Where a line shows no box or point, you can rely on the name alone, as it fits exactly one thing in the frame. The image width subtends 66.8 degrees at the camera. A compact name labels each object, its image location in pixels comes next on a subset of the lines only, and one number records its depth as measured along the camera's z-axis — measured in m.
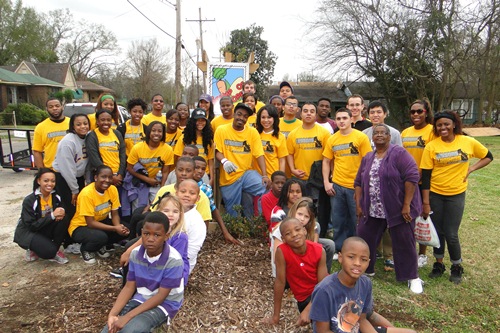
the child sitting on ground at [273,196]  4.22
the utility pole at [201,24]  33.74
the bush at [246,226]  5.00
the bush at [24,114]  28.59
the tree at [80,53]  58.44
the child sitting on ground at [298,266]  3.11
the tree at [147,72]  45.12
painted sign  9.40
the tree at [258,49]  28.62
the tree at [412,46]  22.39
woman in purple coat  3.97
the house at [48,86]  35.31
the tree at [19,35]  46.94
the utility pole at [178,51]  19.44
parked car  12.31
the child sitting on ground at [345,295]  2.60
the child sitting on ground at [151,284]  2.81
